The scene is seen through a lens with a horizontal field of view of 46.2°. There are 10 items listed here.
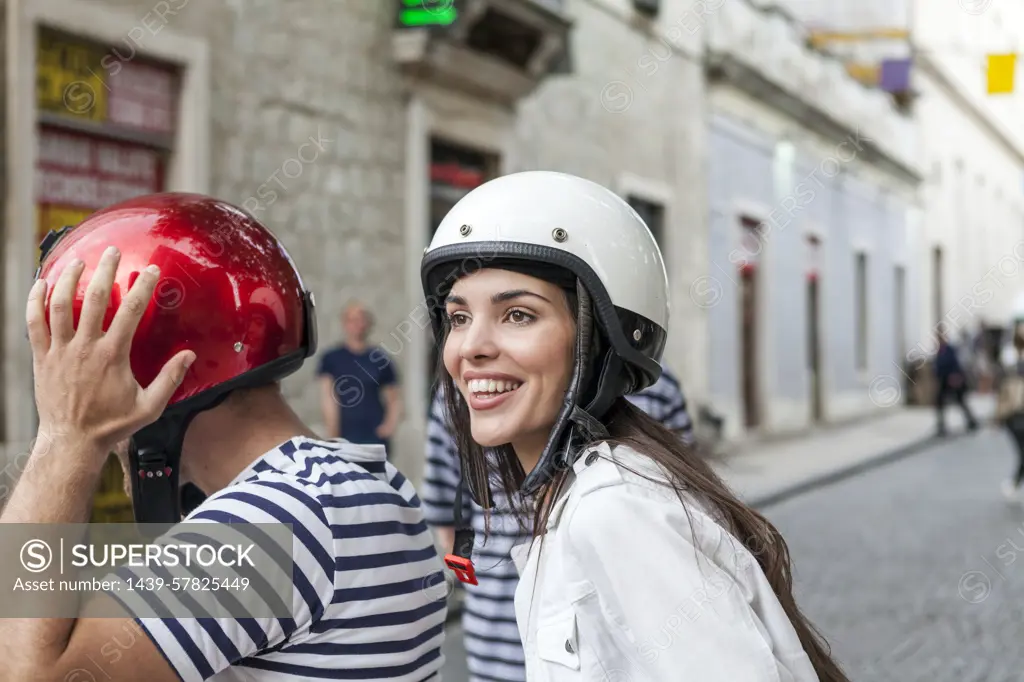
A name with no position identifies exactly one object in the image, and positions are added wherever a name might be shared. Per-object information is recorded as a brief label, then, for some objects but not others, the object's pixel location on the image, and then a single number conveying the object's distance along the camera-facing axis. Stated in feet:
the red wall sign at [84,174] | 22.95
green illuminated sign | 33.35
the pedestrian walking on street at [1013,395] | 32.30
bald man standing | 26.55
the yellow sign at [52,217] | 22.57
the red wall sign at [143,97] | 24.54
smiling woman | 4.48
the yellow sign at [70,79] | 22.66
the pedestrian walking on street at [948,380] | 62.90
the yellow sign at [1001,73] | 37.99
